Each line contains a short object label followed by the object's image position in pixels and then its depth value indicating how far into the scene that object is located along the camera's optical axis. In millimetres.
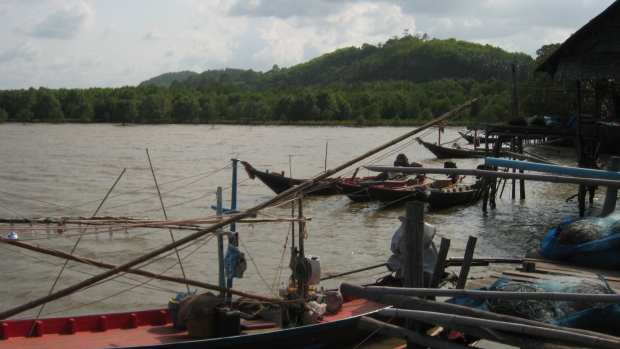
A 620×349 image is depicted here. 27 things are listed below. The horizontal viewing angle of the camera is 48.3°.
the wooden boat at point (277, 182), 24906
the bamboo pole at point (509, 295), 6695
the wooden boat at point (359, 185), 23422
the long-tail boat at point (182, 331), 8609
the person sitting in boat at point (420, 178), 24728
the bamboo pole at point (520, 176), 8078
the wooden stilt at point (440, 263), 8102
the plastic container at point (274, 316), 9523
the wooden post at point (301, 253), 9648
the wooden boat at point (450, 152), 40281
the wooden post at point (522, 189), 24703
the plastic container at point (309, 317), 9570
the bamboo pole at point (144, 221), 8406
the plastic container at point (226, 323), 8789
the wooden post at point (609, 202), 11438
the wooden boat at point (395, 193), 22734
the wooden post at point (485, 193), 22317
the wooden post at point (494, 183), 21766
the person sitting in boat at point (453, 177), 25472
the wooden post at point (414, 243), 7664
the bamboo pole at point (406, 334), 6952
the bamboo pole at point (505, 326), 5996
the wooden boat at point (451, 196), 23294
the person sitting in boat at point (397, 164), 24228
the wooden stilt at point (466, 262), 8312
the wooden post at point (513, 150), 23384
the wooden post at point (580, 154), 18562
